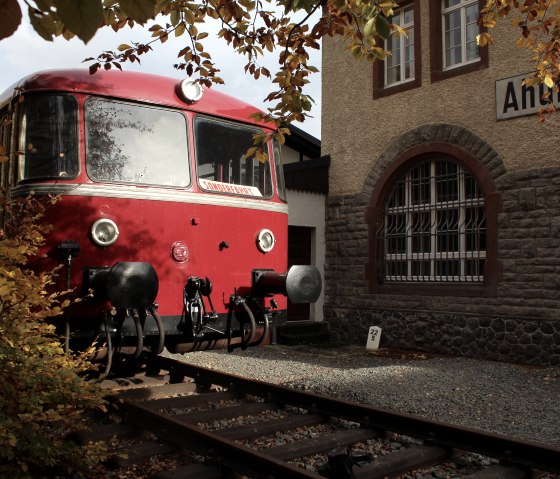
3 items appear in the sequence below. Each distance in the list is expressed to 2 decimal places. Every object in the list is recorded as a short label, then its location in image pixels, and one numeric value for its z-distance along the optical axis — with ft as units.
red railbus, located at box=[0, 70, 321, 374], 15.97
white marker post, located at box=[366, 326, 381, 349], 35.24
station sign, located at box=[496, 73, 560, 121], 29.07
